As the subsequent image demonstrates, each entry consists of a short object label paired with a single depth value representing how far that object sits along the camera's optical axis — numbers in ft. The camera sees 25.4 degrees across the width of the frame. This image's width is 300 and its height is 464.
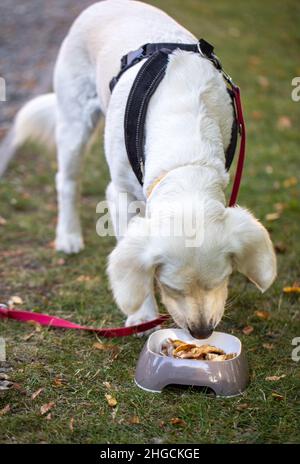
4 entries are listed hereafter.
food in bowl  10.17
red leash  11.72
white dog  8.88
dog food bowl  9.70
